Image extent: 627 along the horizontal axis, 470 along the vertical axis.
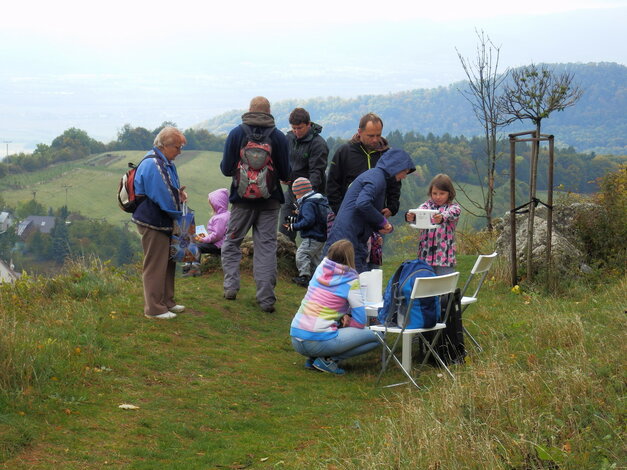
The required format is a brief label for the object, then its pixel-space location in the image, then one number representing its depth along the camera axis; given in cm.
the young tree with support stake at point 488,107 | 1714
